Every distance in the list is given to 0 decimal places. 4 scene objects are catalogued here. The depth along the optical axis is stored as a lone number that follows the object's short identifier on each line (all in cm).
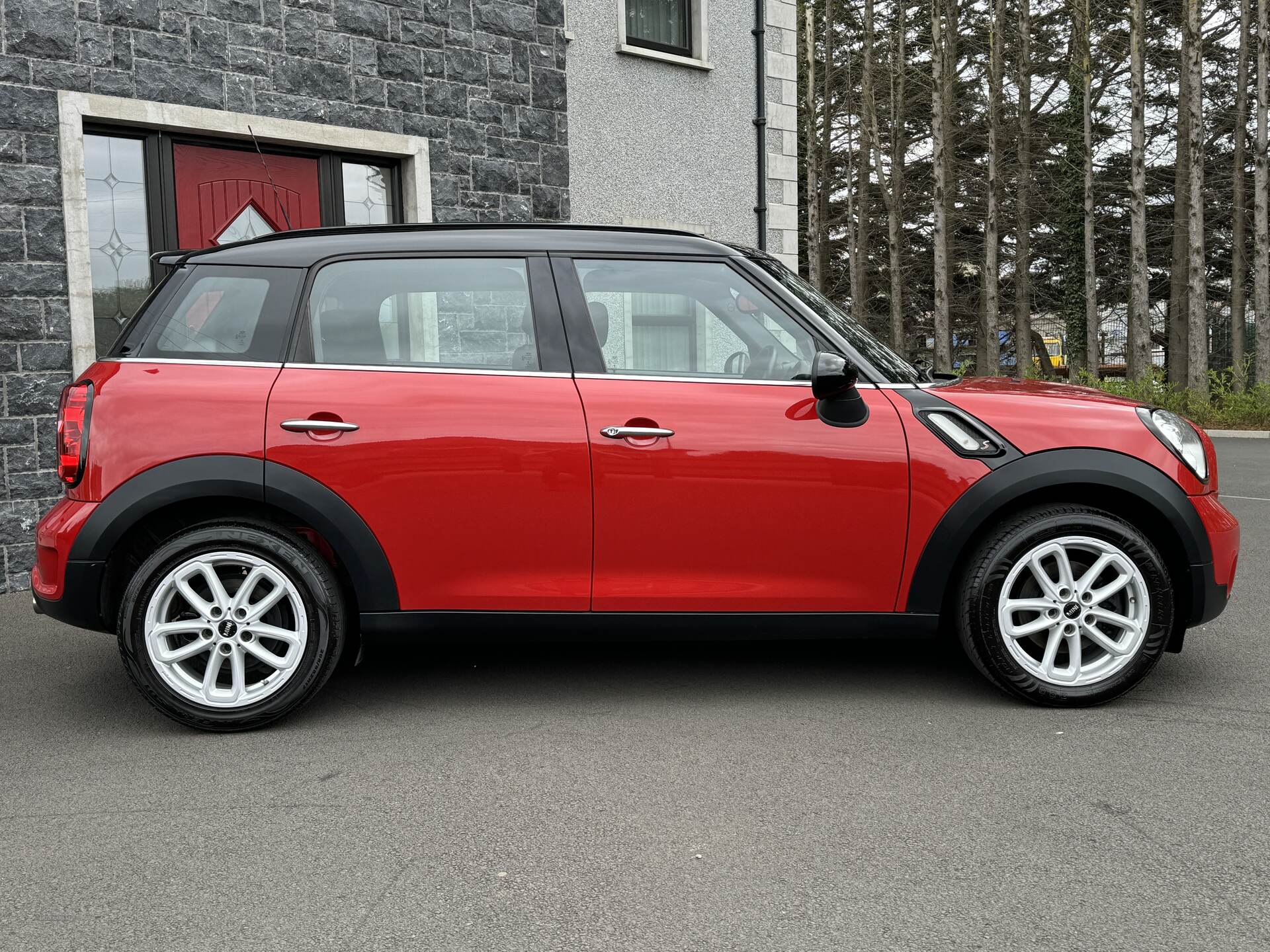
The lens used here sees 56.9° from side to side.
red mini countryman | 412
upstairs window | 1123
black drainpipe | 1210
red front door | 830
